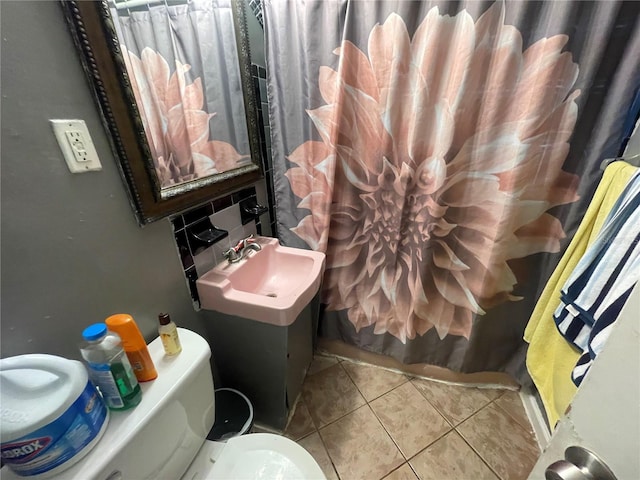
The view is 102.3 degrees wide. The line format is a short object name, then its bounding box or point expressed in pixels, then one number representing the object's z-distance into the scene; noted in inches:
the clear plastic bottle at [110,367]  21.6
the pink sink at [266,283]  37.3
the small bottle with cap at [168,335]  28.5
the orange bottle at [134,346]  24.0
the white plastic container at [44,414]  16.9
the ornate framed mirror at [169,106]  24.0
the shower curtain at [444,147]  33.7
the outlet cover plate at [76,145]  22.3
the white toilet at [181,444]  21.1
